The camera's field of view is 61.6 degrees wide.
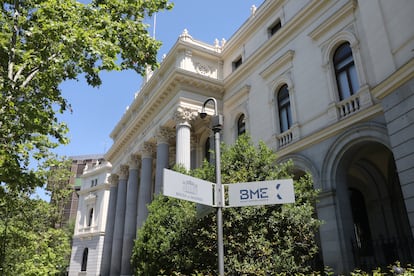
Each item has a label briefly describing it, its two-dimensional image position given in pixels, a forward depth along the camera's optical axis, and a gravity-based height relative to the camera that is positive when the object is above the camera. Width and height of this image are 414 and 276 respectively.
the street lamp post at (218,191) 6.03 +1.55
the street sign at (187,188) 5.66 +1.49
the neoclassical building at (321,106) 11.10 +7.36
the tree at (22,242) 12.77 +1.63
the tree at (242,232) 8.51 +1.27
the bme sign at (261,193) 6.20 +1.49
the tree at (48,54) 9.32 +6.04
